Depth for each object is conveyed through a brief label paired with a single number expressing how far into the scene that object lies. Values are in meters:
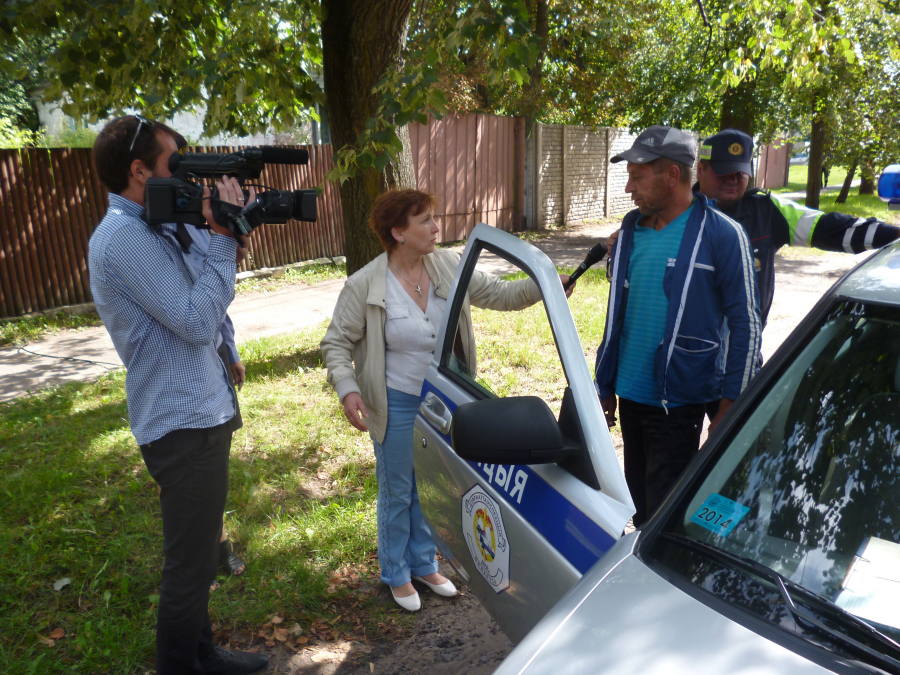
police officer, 3.02
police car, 1.30
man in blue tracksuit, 2.77
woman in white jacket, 3.01
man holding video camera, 2.32
